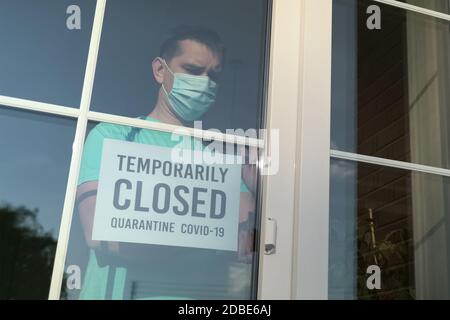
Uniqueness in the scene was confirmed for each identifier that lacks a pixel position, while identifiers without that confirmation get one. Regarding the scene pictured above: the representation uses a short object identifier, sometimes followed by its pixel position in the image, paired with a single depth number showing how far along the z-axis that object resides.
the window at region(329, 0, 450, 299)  1.72
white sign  1.56
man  1.53
